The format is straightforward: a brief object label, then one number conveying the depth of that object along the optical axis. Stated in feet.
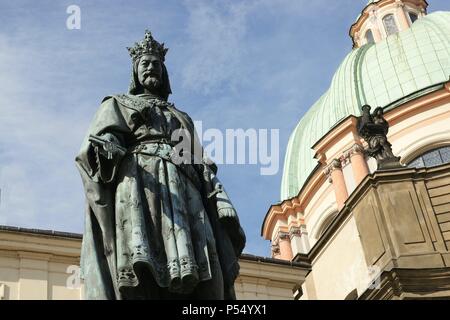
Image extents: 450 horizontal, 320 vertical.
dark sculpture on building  75.36
